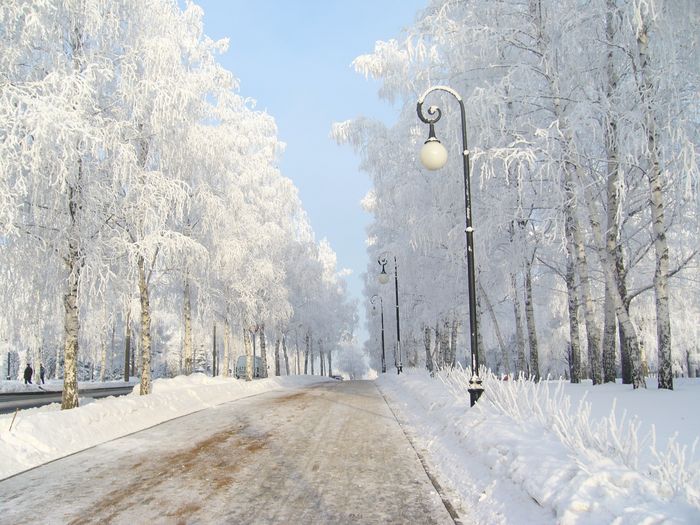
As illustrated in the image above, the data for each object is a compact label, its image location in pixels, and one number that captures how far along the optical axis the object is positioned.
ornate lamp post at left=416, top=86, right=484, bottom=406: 8.50
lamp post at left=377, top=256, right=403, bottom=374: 23.55
